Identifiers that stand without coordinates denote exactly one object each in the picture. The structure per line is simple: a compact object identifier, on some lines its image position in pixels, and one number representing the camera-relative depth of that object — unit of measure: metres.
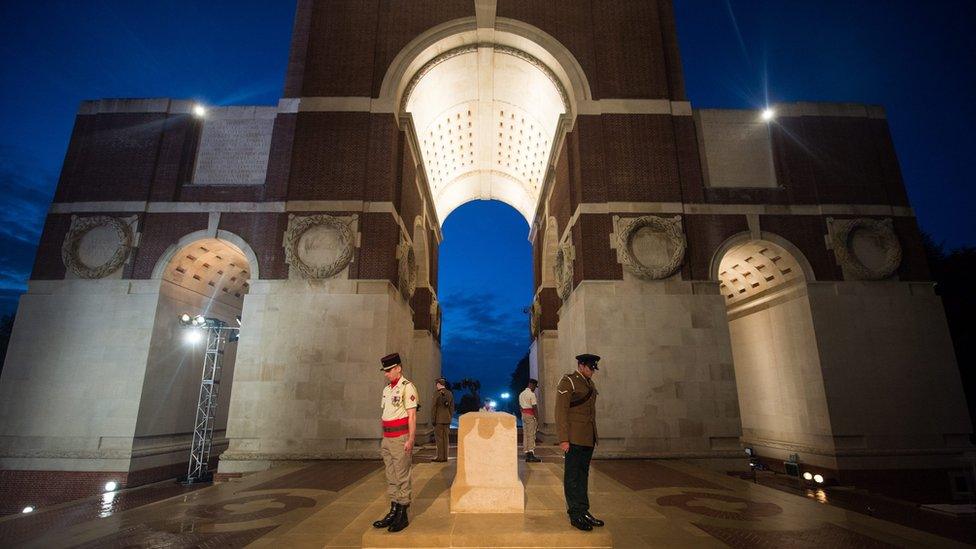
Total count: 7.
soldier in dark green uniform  5.98
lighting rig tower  15.41
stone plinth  6.23
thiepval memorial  14.58
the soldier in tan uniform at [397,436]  5.85
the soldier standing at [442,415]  12.19
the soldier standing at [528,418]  12.67
